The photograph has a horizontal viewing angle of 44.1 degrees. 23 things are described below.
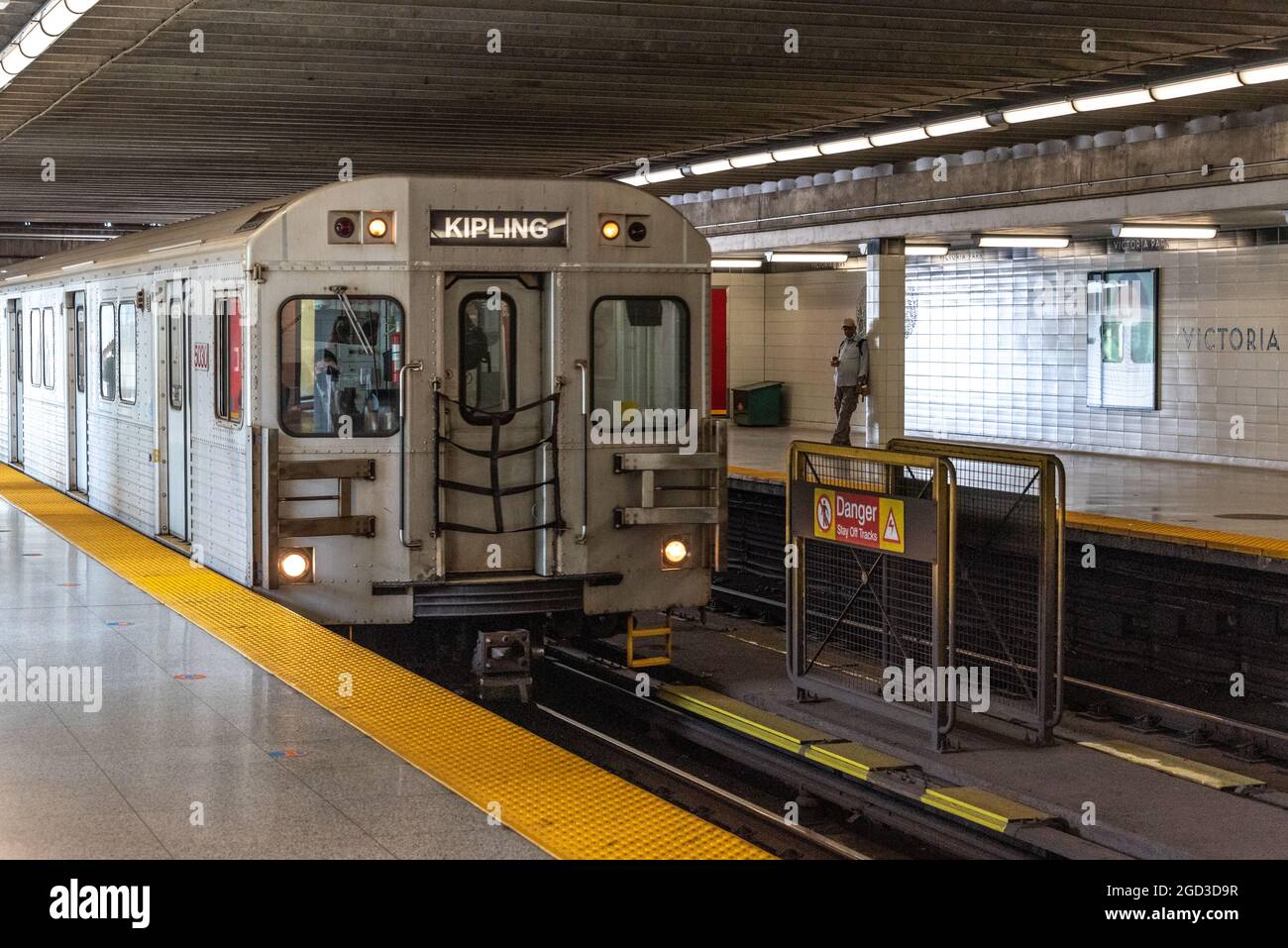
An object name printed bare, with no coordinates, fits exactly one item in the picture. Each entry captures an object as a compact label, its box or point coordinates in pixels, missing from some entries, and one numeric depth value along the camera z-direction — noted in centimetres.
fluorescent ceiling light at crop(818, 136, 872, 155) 1537
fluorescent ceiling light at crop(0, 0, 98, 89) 931
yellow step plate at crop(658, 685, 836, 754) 893
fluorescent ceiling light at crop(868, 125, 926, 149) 1461
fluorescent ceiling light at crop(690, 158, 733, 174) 1733
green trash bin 2689
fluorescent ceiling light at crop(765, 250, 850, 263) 2256
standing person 1905
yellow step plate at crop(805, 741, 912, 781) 824
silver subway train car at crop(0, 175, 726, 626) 843
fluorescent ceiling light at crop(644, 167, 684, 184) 1836
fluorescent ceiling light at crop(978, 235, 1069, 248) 1941
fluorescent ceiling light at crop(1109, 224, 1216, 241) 1753
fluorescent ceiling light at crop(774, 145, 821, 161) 1599
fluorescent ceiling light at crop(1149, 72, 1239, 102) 1145
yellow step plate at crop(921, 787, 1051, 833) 733
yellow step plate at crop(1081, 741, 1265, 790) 807
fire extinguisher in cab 851
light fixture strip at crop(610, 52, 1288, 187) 1134
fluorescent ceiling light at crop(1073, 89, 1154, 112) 1220
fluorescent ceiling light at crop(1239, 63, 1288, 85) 1116
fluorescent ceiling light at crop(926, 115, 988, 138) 1383
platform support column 1923
